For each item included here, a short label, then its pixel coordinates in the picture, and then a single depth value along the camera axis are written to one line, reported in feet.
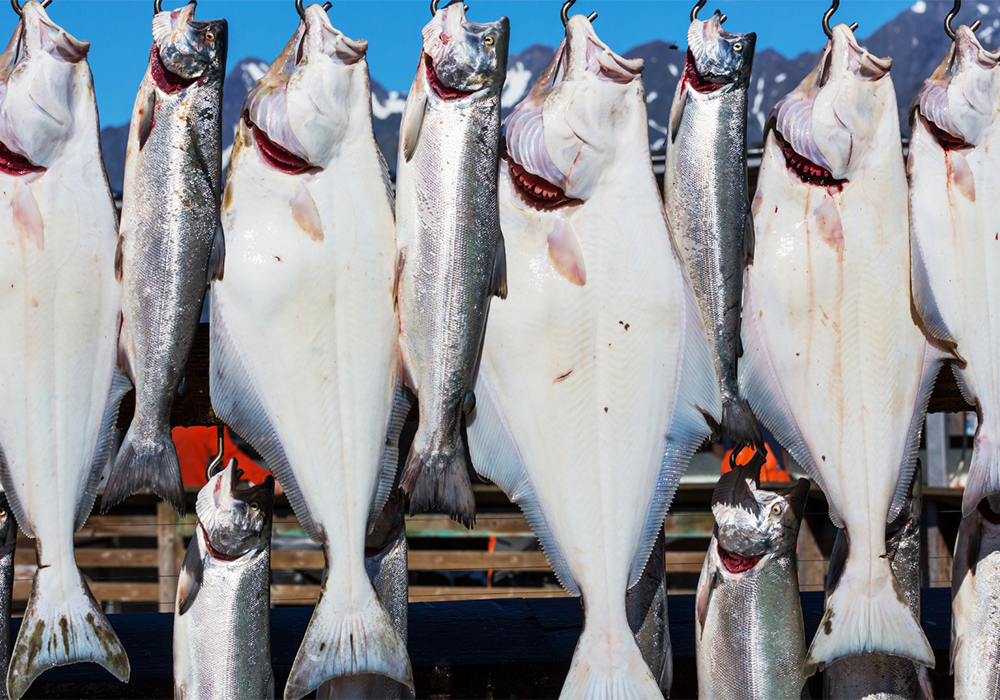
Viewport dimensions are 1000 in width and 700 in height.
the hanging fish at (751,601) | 6.50
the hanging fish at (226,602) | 5.98
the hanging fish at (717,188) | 5.86
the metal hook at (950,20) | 6.27
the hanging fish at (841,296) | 6.00
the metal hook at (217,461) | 6.36
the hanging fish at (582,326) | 5.67
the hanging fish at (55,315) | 5.13
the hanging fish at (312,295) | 5.37
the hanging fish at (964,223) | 6.15
